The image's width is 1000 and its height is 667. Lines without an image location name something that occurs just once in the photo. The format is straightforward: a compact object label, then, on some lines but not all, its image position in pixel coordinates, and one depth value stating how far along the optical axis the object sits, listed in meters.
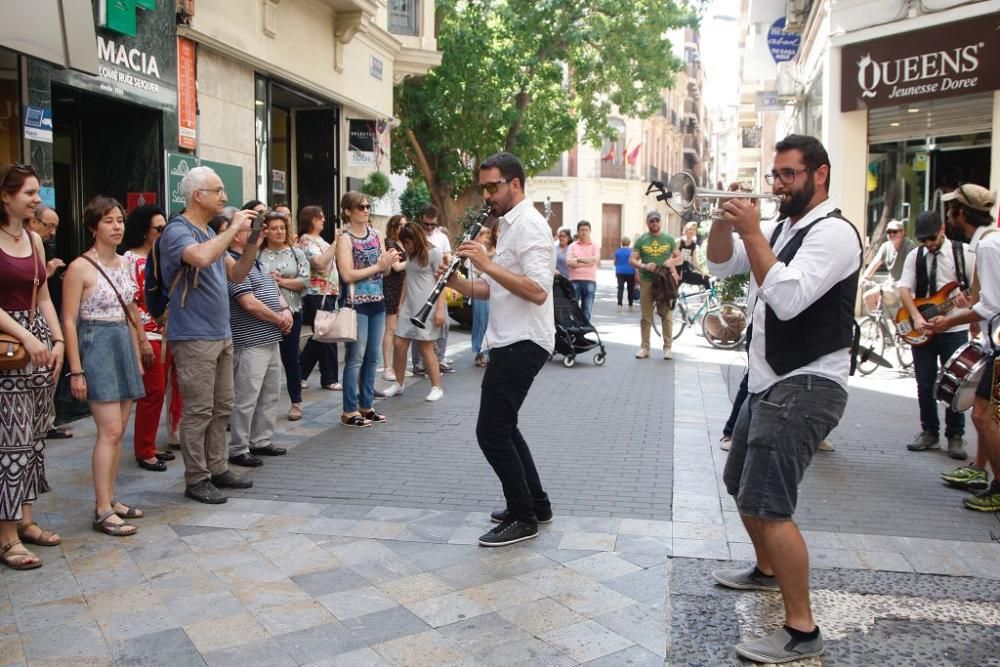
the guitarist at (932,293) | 7.06
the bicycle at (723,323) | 13.88
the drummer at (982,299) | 5.71
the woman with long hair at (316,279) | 8.44
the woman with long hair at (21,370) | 4.61
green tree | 22.88
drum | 5.87
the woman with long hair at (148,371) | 6.64
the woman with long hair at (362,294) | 7.85
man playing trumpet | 3.54
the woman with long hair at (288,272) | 7.90
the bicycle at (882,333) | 11.59
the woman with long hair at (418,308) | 9.09
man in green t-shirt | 12.05
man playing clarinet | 4.94
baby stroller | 11.88
